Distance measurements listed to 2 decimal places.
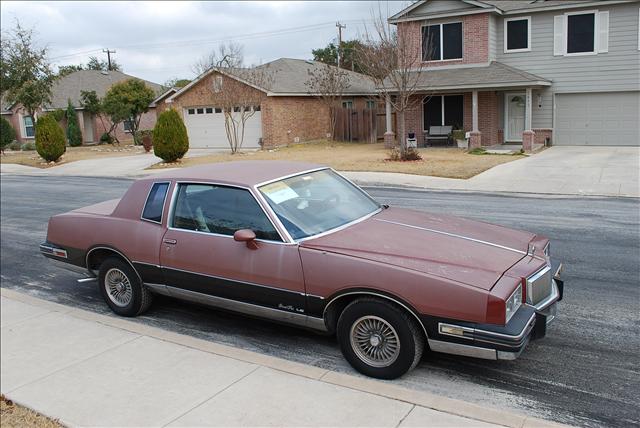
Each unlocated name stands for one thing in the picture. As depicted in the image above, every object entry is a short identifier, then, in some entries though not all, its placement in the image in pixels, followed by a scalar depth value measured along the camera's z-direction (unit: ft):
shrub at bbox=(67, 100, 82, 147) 129.18
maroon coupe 13.71
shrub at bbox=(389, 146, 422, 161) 71.67
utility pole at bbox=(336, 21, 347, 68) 185.98
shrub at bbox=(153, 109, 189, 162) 80.69
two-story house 78.54
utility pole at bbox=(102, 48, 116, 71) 233.47
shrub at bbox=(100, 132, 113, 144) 132.36
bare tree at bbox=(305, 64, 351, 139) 105.29
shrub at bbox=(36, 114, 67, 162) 92.99
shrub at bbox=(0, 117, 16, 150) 126.18
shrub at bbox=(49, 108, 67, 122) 127.13
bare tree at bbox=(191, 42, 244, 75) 103.45
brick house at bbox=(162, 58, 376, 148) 102.01
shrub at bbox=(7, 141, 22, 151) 134.74
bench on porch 88.79
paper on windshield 17.24
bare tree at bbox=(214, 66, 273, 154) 97.71
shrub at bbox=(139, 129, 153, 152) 103.60
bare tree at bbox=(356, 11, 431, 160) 73.61
